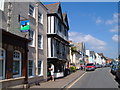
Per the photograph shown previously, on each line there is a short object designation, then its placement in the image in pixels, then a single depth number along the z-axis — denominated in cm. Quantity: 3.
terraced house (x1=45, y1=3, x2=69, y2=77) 2006
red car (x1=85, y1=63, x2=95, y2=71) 4350
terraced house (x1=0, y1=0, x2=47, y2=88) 1101
